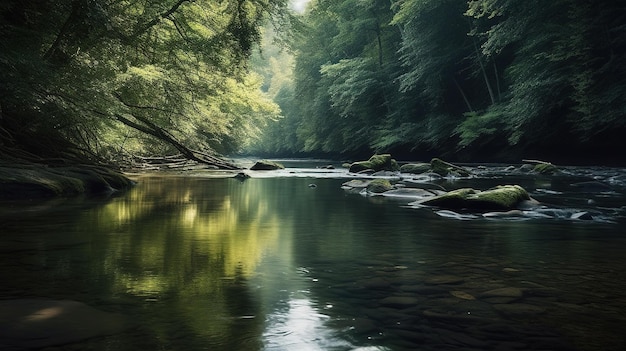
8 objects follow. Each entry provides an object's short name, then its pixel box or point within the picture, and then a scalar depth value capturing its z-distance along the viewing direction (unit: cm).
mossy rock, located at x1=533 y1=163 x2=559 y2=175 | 1781
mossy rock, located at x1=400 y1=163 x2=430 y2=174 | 1939
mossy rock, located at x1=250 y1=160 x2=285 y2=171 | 2412
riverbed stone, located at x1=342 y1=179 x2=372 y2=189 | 1271
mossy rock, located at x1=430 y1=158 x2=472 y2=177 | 1718
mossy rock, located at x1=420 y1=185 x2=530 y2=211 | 793
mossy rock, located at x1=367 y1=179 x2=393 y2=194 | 1150
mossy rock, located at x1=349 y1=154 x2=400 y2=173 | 2081
